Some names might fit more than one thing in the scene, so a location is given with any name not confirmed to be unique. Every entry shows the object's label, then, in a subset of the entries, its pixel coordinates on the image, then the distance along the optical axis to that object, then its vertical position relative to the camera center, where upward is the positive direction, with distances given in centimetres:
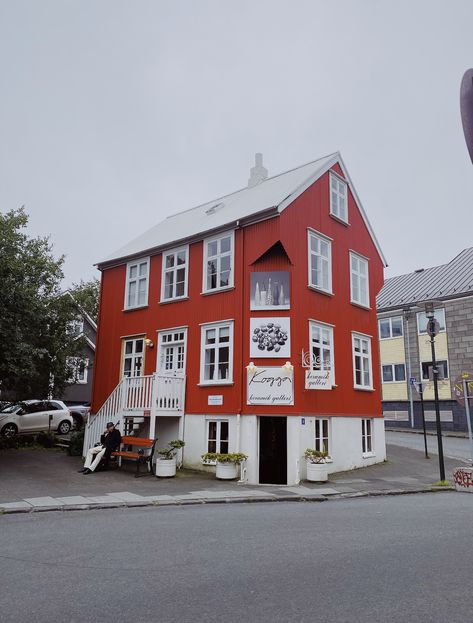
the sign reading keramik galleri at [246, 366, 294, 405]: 1764 +117
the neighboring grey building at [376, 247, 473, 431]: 3469 +573
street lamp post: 1606 +184
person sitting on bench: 1781 -95
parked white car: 2614 +11
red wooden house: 1816 +328
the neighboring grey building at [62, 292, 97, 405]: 3834 +292
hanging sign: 1784 +143
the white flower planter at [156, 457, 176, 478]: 1731 -144
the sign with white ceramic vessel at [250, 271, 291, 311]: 1861 +449
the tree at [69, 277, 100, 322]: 3492 +808
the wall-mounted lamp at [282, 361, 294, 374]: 1772 +179
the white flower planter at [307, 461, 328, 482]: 1681 -146
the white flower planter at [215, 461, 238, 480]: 1706 -149
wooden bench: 1767 -103
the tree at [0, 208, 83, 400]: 1725 +370
